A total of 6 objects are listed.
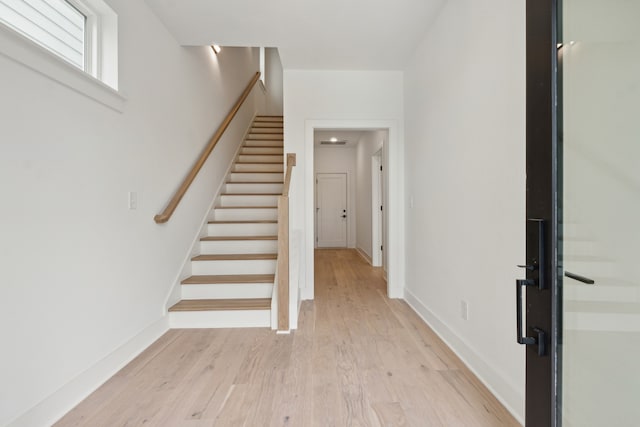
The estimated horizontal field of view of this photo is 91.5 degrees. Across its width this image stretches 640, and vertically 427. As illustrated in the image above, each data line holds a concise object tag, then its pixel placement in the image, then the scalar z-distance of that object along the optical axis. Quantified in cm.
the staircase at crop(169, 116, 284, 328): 264
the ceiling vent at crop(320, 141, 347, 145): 702
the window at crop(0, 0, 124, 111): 138
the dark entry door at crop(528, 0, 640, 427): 86
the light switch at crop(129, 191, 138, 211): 215
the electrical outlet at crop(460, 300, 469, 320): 202
